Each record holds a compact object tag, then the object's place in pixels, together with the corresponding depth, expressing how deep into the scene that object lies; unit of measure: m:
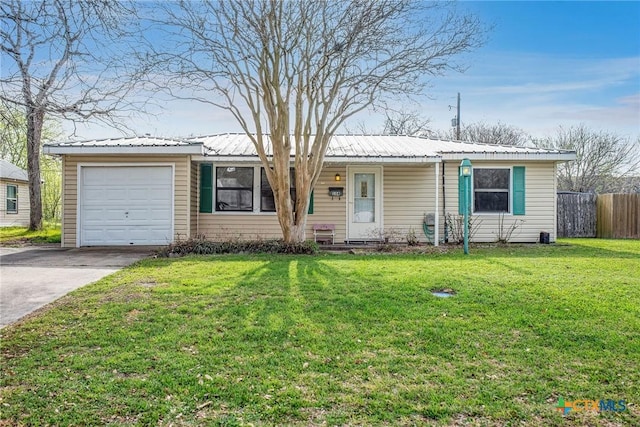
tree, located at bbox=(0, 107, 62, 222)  22.45
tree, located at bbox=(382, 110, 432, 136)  22.84
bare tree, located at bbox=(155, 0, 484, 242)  9.02
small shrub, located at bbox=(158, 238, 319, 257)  9.07
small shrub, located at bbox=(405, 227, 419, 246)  10.89
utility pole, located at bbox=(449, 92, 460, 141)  24.14
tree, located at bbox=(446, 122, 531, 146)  26.62
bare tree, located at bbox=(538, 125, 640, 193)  21.89
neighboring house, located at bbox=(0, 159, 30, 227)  19.58
